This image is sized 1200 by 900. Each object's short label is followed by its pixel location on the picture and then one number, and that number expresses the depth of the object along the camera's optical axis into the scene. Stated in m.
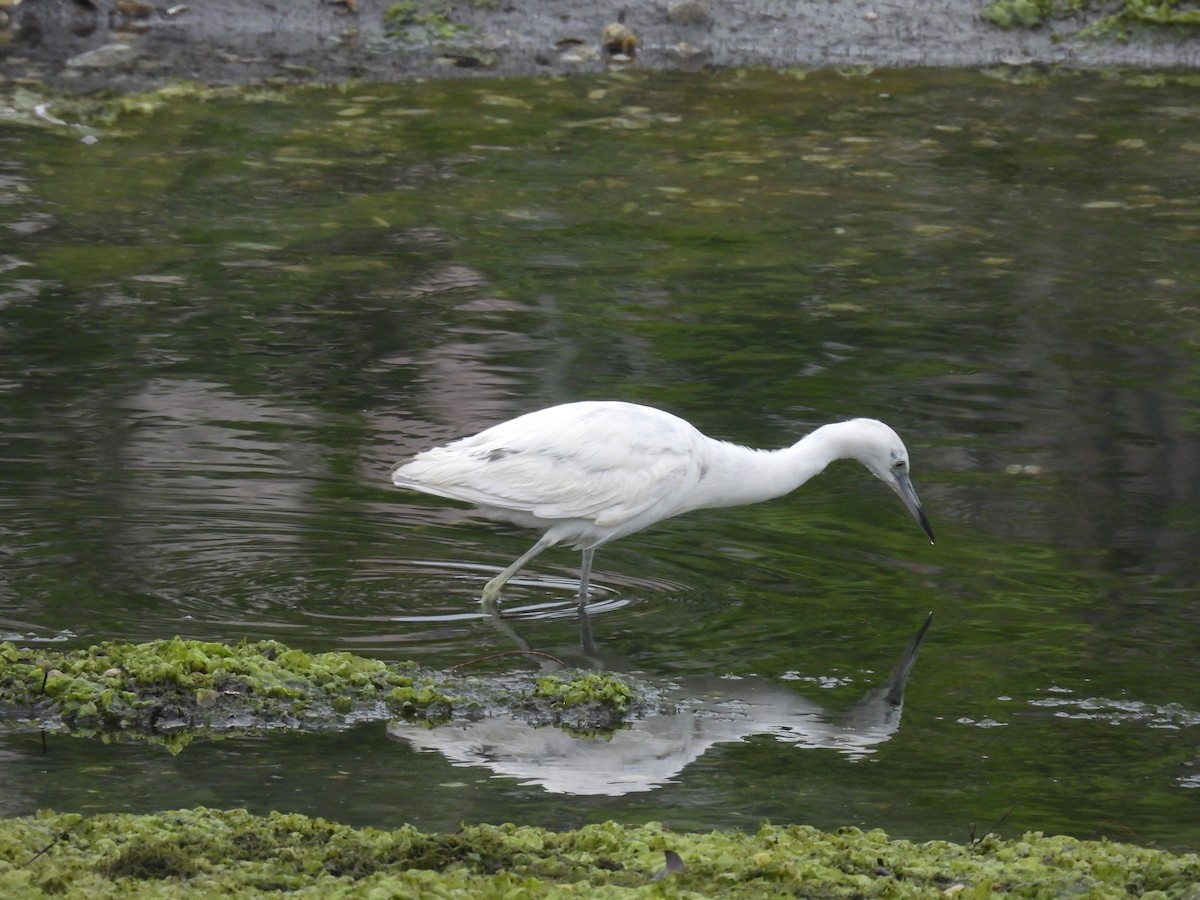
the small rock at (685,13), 29.80
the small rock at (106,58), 27.69
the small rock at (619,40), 28.97
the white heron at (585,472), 12.56
